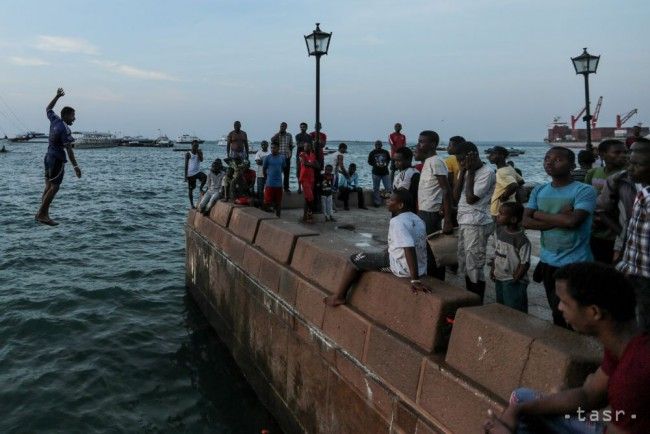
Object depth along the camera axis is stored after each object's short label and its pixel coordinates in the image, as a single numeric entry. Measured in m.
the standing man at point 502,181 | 5.97
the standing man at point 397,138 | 12.28
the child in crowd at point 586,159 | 8.60
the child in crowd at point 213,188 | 10.52
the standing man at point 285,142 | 12.14
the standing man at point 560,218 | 3.85
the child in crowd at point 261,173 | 11.41
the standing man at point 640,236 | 3.32
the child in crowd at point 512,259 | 4.48
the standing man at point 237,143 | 11.49
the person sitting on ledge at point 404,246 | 4.21
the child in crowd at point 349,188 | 12.95
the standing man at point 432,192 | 5.29
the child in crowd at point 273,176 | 10.34
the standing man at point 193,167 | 12.82
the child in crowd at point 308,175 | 10.05
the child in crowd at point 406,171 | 5.95
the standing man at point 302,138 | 12.66
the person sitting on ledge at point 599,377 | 1.96
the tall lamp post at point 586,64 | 10.55
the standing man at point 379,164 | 12.34
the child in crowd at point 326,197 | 10.62
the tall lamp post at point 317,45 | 10.24
